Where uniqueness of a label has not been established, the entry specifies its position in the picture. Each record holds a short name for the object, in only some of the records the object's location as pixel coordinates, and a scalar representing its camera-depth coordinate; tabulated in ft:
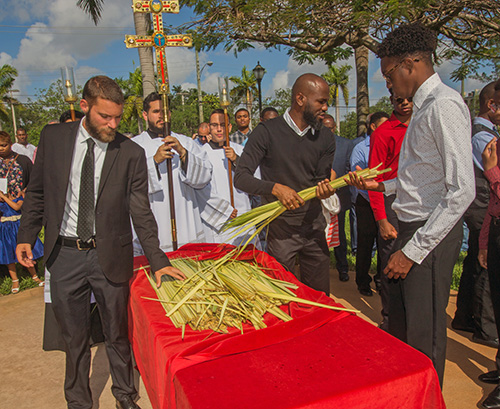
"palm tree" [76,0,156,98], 23.07
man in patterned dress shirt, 5.95
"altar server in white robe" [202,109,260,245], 17.15
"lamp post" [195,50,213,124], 98.59
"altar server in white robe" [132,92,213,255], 13.14
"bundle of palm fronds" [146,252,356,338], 6.40
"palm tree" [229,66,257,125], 134.10
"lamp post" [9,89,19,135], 107.45
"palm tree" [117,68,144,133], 114.21
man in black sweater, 9.99
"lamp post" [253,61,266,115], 45.47
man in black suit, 8.28
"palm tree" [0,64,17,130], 101.86
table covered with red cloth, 4.63
